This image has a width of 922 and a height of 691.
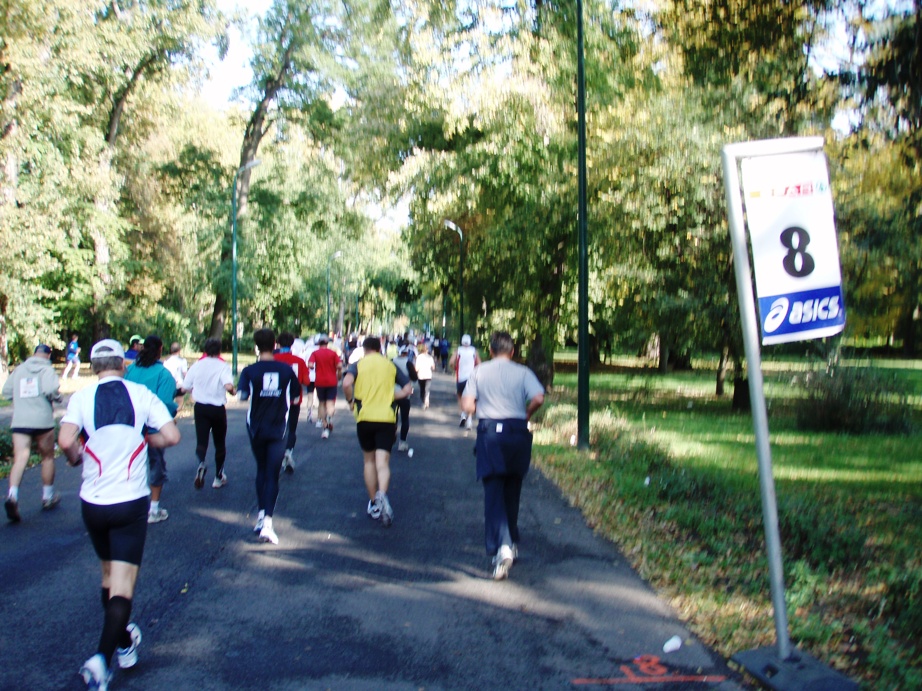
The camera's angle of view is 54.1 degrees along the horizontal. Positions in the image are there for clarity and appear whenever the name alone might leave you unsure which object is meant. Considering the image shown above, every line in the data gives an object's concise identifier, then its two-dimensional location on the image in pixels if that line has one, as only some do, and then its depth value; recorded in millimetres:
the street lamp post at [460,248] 29430
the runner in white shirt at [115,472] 4844
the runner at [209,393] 9977
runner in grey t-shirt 7039
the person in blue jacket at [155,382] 8852
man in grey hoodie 9078
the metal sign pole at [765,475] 4746
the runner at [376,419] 8945
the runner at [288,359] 12010
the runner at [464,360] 16719
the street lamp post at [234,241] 32156
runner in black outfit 8094
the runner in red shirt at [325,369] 15547
